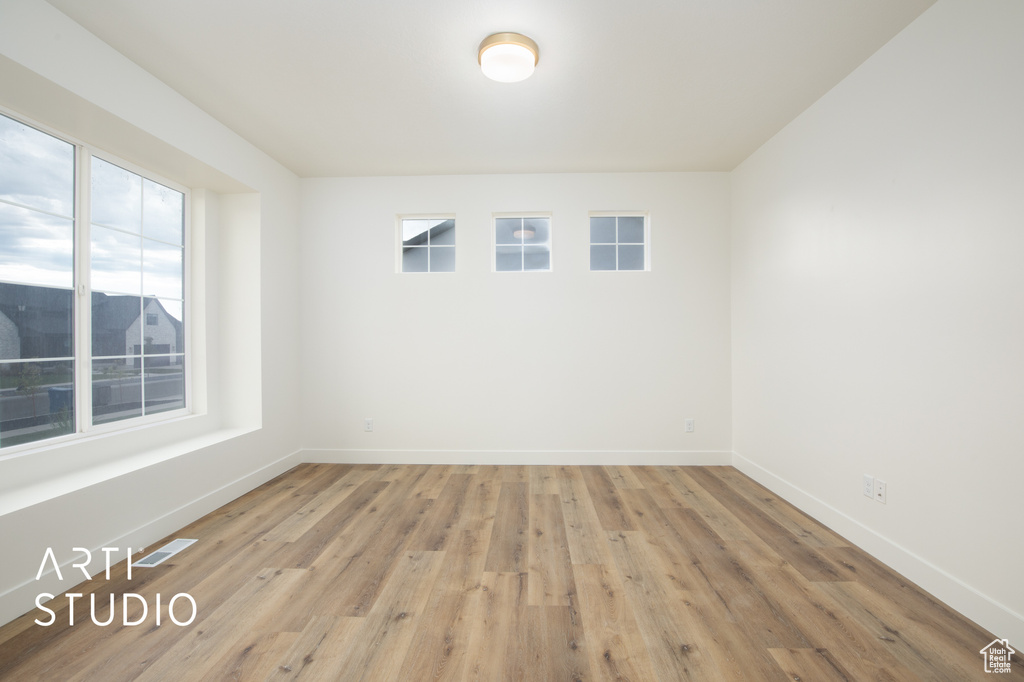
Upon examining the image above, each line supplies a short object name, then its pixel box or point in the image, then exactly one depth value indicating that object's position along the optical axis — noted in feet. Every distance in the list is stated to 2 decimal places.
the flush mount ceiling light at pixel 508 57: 6.83
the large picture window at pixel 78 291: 6.86
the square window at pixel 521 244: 13.14
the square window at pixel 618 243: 13.09
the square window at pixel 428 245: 13.24
